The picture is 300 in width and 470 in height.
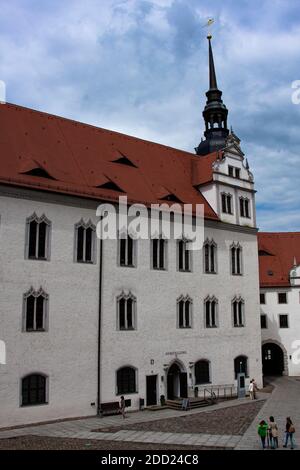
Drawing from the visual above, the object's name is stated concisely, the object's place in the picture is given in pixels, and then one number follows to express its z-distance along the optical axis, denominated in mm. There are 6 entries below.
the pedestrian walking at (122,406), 24939
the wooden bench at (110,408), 25483
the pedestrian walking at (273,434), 17734
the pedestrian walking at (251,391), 30984
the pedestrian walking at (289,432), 17797
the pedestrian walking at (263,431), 17812
